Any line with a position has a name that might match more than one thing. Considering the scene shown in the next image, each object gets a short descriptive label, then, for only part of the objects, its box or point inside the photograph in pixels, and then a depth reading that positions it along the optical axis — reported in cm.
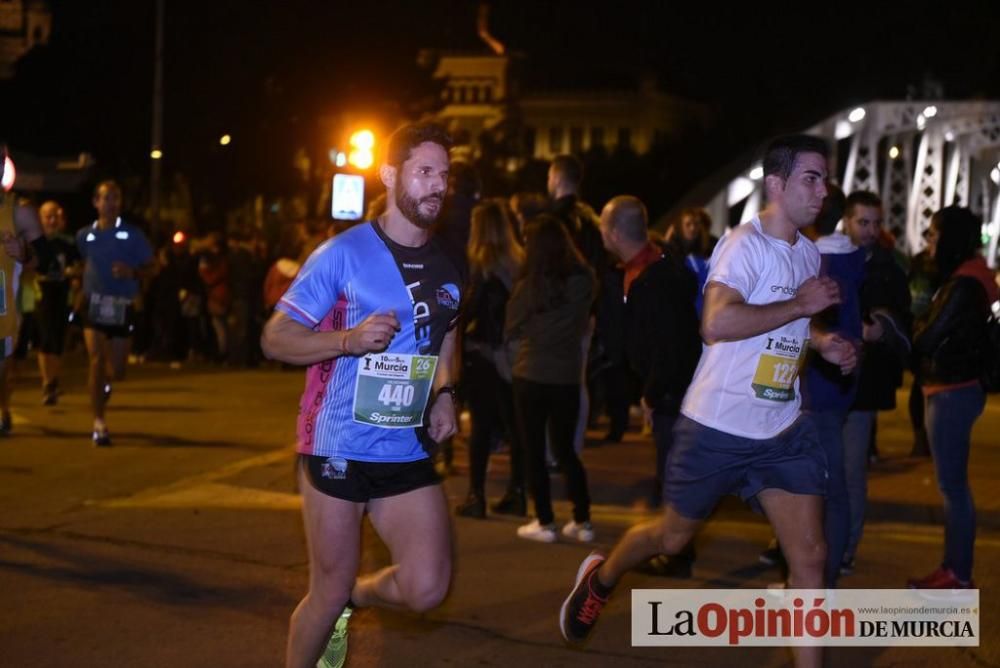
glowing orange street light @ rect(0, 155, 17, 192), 721
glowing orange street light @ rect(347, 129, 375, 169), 1825
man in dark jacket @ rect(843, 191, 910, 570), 746
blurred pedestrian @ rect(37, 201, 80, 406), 1470
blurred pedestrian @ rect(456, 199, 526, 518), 912
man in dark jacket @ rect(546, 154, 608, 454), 1053
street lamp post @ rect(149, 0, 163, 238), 3503
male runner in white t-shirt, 536
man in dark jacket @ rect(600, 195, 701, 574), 755
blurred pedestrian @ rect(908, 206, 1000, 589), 688
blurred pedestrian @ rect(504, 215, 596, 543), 850
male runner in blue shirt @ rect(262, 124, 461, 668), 486
